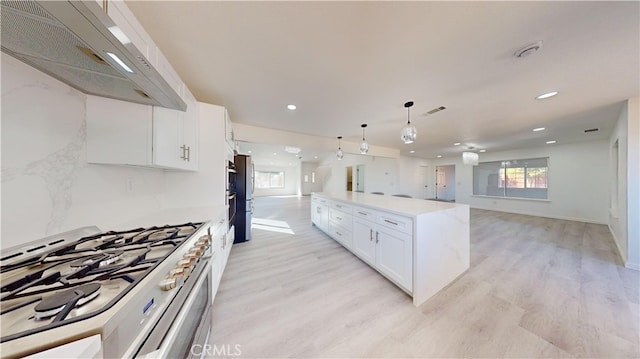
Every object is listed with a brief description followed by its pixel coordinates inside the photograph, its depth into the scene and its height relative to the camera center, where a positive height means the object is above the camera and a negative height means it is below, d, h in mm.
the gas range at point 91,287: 438 -348
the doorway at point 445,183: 9414 -122
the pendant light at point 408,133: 2484 +636
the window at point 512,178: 6051 +104
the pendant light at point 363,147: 3508 +627
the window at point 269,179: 11213 +35
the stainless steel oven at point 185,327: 660 -620
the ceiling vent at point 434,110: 2866 +1107
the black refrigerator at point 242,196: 3496 -320
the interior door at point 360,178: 8141 +96
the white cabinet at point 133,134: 1313 +349
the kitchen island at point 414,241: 1804 -667
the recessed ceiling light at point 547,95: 2350 +1105
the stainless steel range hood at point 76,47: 676 +586
